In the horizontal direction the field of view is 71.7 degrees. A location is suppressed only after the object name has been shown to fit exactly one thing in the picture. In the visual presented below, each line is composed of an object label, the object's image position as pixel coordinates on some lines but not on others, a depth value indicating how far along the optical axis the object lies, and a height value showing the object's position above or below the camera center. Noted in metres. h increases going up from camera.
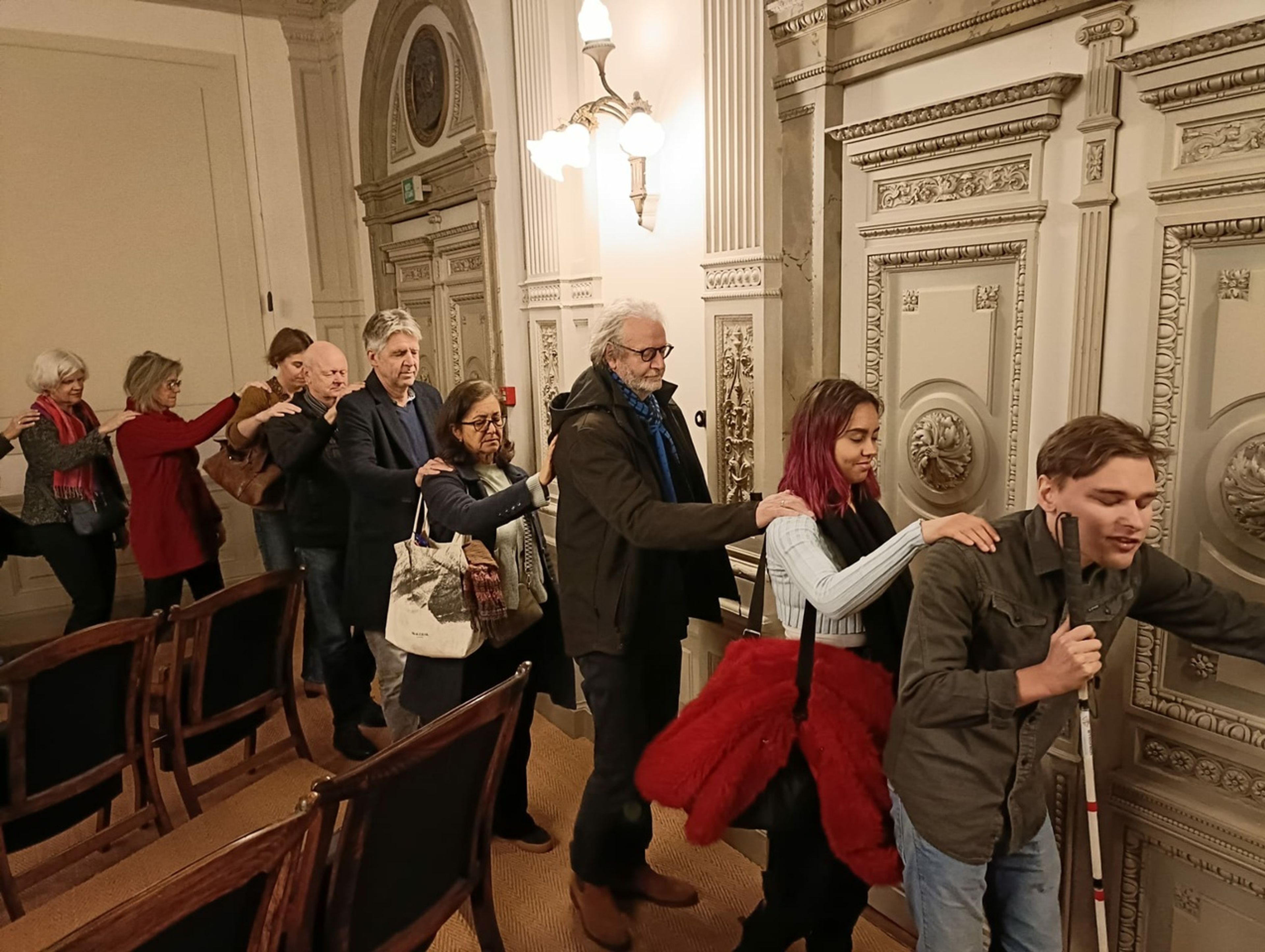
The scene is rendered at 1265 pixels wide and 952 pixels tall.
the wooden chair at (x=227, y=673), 2.46 -0.97
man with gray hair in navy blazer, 2.75 -0.39
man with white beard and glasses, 1.99 -0.57
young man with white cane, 1.40 -0.56
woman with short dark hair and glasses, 2.28 -0.68
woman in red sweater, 3.47 -0.60
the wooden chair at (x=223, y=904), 1.12 -0.77
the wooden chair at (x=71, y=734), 2.03 -0.95
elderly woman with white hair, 3.73 -0.59
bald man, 3.08 -0.65
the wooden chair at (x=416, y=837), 1.51 -0.94
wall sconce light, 2.72 +0.66
